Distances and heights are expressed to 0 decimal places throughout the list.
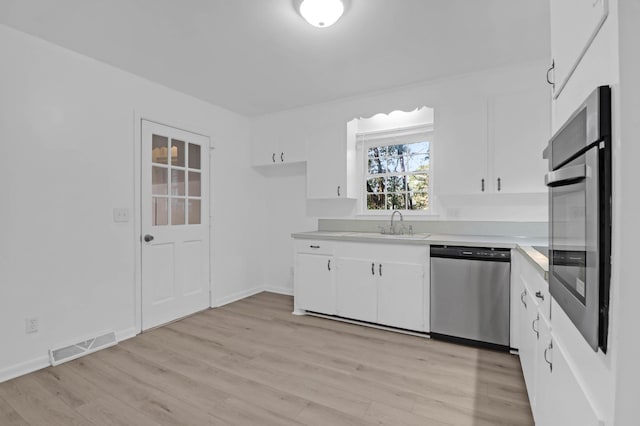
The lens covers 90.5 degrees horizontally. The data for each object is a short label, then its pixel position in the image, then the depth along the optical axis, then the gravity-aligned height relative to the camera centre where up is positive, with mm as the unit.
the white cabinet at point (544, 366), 884 -581
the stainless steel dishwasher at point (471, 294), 2625 -723
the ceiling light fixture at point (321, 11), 2002 +1295
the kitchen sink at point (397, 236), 3090 -262
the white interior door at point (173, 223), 3227 -145
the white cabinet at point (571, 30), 761 +533
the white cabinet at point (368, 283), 2982 -742
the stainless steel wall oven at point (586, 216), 652 -12
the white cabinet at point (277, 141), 4102 +929
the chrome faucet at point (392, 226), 3617 -171
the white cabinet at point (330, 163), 3771 +581
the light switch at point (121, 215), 2941 -48
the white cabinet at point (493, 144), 2787 +628
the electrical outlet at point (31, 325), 2387 -873
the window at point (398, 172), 3686 +464
